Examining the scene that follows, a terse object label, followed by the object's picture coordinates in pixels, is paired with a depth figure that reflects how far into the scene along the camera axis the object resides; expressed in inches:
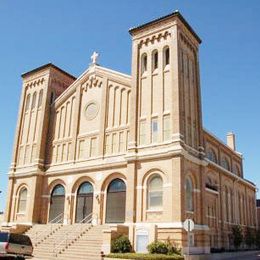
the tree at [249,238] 1638.2
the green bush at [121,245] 985.5
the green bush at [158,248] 943.8
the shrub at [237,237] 1494.2
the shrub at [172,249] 941.8
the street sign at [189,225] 755.4
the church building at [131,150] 1070.4
